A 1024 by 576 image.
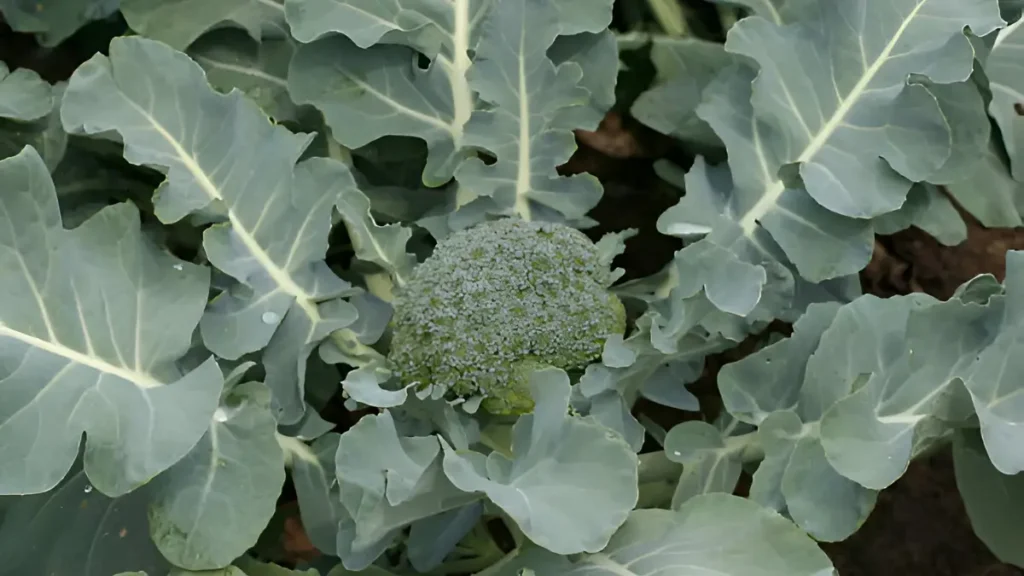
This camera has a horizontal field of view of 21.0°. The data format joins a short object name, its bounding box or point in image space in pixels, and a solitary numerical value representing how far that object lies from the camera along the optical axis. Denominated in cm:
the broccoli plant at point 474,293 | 146
